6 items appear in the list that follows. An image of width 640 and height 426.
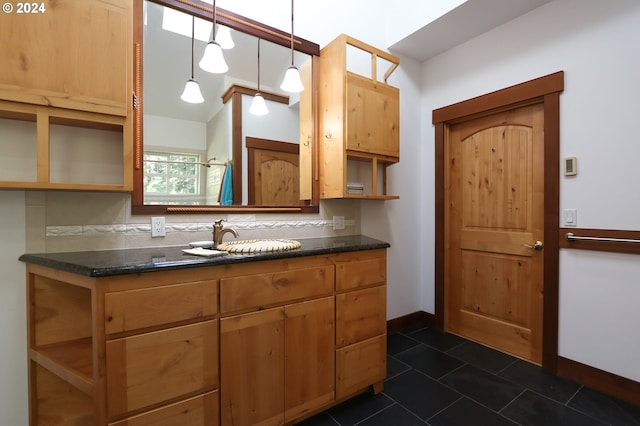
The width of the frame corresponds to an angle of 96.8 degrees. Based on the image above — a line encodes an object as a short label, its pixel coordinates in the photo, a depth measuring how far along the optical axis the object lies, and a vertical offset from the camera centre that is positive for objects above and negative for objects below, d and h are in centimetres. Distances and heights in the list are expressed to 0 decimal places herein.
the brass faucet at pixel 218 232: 164 -12
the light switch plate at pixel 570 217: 193 -5
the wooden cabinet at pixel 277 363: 133 -78
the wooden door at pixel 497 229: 219 -17
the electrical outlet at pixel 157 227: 163 -9
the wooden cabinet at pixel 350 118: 202 +69
